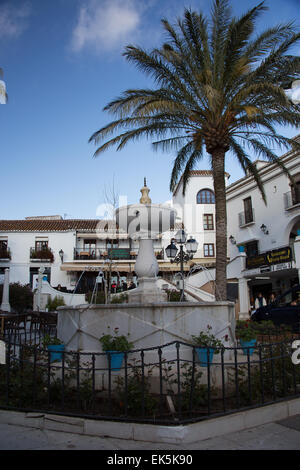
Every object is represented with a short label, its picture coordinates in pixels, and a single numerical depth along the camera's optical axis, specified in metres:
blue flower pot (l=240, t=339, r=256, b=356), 6.13
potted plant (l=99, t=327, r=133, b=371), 4.89
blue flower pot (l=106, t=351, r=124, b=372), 4.89
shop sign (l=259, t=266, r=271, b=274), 22.03
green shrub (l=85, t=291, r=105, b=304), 17.27
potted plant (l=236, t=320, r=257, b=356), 6.10
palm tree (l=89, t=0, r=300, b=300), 9.78
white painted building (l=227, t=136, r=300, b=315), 21.81
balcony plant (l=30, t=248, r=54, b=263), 33.91
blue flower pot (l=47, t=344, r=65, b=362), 5.54
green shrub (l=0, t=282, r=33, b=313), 23.52
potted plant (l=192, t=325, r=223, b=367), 5.00
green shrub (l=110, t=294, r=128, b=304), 14.10
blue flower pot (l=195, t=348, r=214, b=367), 4.89
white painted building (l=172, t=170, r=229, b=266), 33.78
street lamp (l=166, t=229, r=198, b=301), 11.89
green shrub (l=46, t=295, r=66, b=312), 20.70
